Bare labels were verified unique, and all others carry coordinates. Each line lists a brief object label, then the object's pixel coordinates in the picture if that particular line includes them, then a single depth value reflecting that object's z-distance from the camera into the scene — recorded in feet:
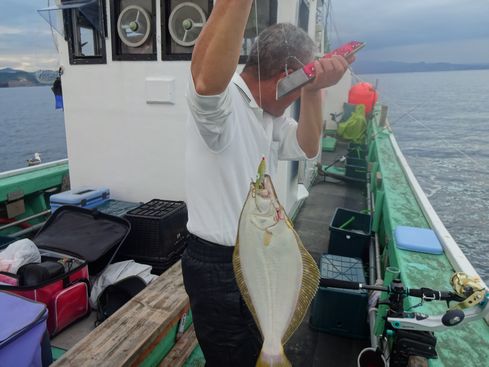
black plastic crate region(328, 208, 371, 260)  15.29
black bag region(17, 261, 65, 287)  9.16
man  4.94
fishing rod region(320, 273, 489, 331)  6.21
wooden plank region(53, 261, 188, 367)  7.49
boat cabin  13.28
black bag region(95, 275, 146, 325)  10.44
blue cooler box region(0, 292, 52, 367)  6.50
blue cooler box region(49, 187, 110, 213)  13.79
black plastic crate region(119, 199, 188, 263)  12.10
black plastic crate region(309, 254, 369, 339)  11.65
